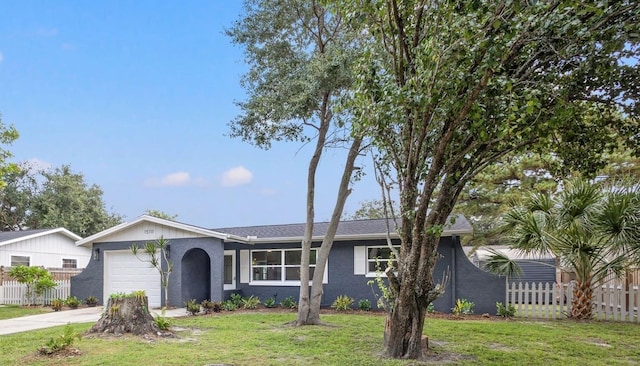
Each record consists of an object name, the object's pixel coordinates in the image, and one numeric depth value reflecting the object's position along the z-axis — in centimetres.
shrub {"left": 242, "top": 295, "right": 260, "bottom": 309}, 1410
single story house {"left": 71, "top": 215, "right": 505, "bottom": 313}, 1329
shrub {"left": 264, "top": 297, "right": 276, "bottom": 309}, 1441
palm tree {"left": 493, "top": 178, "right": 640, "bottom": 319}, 962
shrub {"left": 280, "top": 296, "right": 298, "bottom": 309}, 1400
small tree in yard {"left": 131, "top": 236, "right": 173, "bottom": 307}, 1417
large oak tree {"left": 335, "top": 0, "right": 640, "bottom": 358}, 443
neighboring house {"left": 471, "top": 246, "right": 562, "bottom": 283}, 2023
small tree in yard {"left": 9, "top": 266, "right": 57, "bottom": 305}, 1612
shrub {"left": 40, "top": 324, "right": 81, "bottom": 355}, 682
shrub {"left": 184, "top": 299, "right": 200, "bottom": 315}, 1250
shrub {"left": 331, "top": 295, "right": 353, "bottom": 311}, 1357
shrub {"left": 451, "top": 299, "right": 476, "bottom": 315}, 1243
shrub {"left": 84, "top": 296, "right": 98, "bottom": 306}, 1550
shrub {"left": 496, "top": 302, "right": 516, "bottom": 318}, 1191
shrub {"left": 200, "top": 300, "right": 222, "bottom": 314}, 1310
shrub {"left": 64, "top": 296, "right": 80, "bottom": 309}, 1493
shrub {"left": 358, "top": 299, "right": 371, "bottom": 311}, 1353
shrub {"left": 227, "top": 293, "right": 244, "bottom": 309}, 1439
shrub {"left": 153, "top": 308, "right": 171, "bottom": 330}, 890
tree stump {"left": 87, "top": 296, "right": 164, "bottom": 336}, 859
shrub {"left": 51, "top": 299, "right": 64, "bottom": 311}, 1441
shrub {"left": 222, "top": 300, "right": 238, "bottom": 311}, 1363
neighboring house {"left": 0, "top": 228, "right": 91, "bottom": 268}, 1988
